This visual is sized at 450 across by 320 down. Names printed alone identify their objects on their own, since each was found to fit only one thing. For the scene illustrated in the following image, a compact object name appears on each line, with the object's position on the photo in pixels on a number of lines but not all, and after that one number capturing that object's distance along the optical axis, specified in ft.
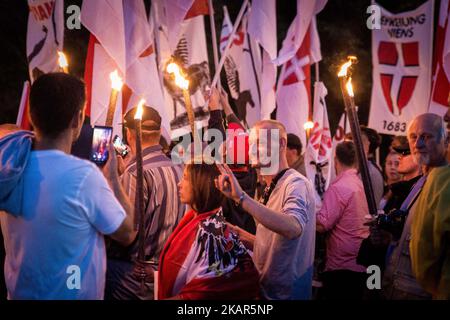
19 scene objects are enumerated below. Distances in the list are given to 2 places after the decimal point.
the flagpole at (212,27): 30.42
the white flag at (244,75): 33.81
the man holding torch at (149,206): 15.08
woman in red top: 11.52
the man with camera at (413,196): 11.87
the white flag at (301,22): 31.27
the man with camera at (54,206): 9.04
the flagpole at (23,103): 25.47
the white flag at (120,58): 24.34
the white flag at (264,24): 30.50
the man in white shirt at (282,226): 12.37
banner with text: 34.58
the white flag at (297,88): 33.06
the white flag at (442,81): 28.91
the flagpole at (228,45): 27.26
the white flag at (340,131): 36.50
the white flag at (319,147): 31.50
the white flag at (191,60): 30.99
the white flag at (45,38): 26.68
